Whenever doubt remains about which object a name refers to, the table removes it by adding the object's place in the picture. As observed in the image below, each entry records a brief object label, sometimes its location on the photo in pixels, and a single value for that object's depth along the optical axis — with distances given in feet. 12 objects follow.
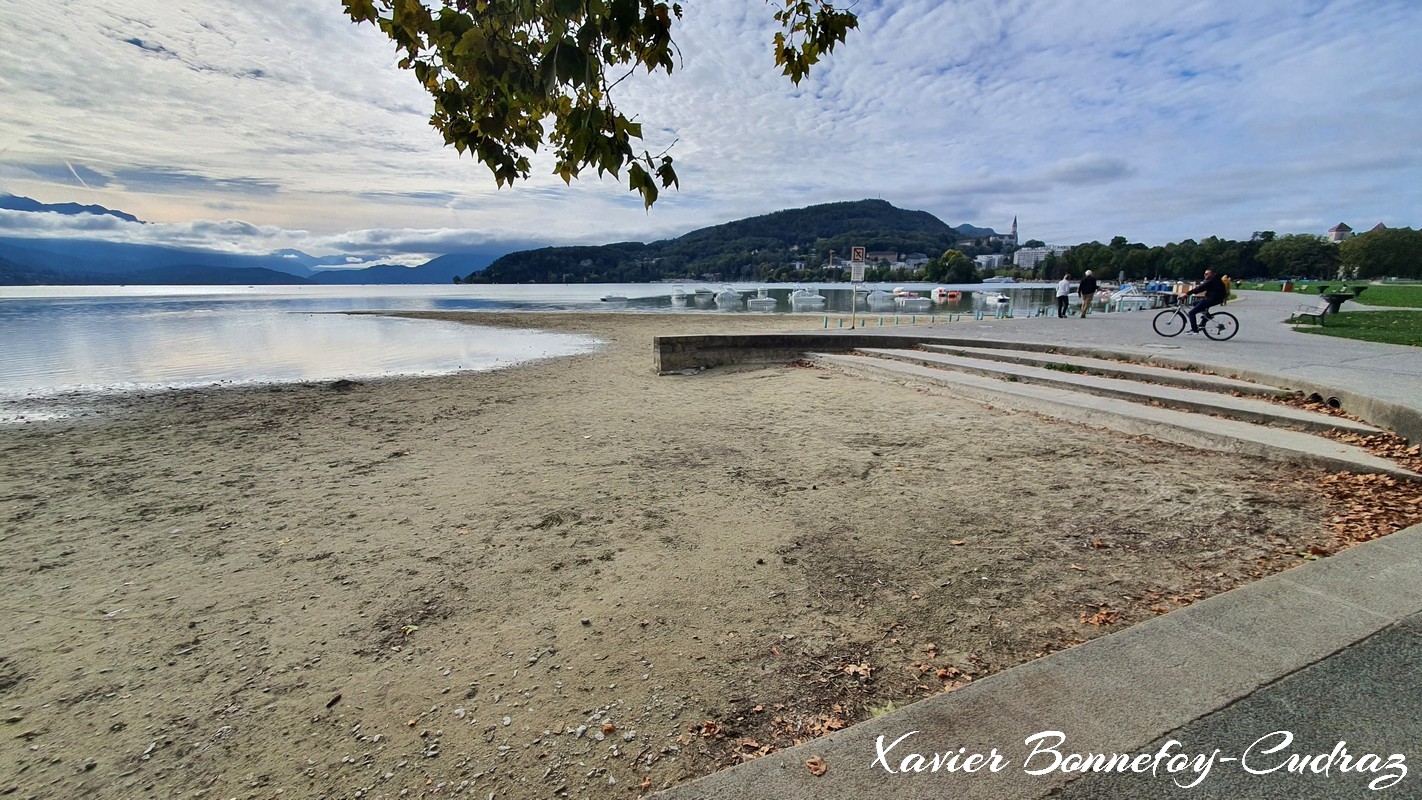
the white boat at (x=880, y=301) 160.35
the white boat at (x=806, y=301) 157.89
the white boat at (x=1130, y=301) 107.99
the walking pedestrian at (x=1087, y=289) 71.61
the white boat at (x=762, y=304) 160.15
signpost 64.03
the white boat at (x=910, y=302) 152.51
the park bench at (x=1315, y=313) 49.88
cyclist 38.22
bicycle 39.58
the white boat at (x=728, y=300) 167.84
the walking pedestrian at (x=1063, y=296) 72.63
